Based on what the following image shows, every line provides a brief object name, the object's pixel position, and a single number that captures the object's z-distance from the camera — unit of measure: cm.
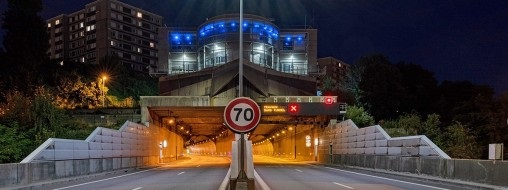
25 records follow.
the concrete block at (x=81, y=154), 2278
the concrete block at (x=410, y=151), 2394
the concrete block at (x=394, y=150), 2653
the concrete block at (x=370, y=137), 3186
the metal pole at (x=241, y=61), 1417
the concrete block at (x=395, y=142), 2619
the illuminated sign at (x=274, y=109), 4516
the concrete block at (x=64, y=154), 2050
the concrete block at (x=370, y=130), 3222
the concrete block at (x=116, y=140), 3016
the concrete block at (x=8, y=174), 1555
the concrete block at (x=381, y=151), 2915
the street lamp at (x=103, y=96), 7362
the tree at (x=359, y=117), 4953
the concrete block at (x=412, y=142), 2378
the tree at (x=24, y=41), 6544
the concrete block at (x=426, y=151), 2222
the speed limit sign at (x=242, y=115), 830
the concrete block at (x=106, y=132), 2781
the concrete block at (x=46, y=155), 1896
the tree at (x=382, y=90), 7219
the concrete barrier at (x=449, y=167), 1593
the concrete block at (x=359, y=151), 3478
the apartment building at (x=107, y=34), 13238
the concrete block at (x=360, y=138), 3459
